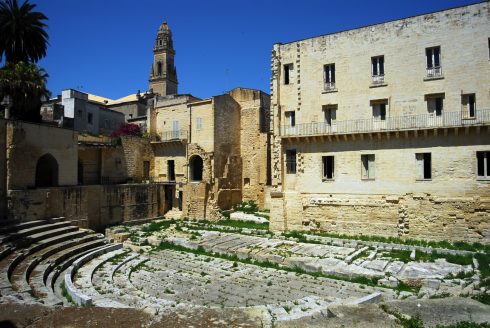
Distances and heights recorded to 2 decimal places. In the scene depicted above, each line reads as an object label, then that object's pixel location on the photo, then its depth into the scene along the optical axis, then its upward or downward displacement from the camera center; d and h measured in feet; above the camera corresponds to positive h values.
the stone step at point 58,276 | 40.62 -11.93
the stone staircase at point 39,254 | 36.60 -10.19
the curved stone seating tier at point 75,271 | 34.95 -11.68
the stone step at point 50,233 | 55.27 -8.64
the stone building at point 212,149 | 102.01 +9.06
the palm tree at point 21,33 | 82.70 +34.12
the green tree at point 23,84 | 67.05 +17.89
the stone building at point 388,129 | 63.57 +9.42
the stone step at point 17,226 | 55.11 -7.22
